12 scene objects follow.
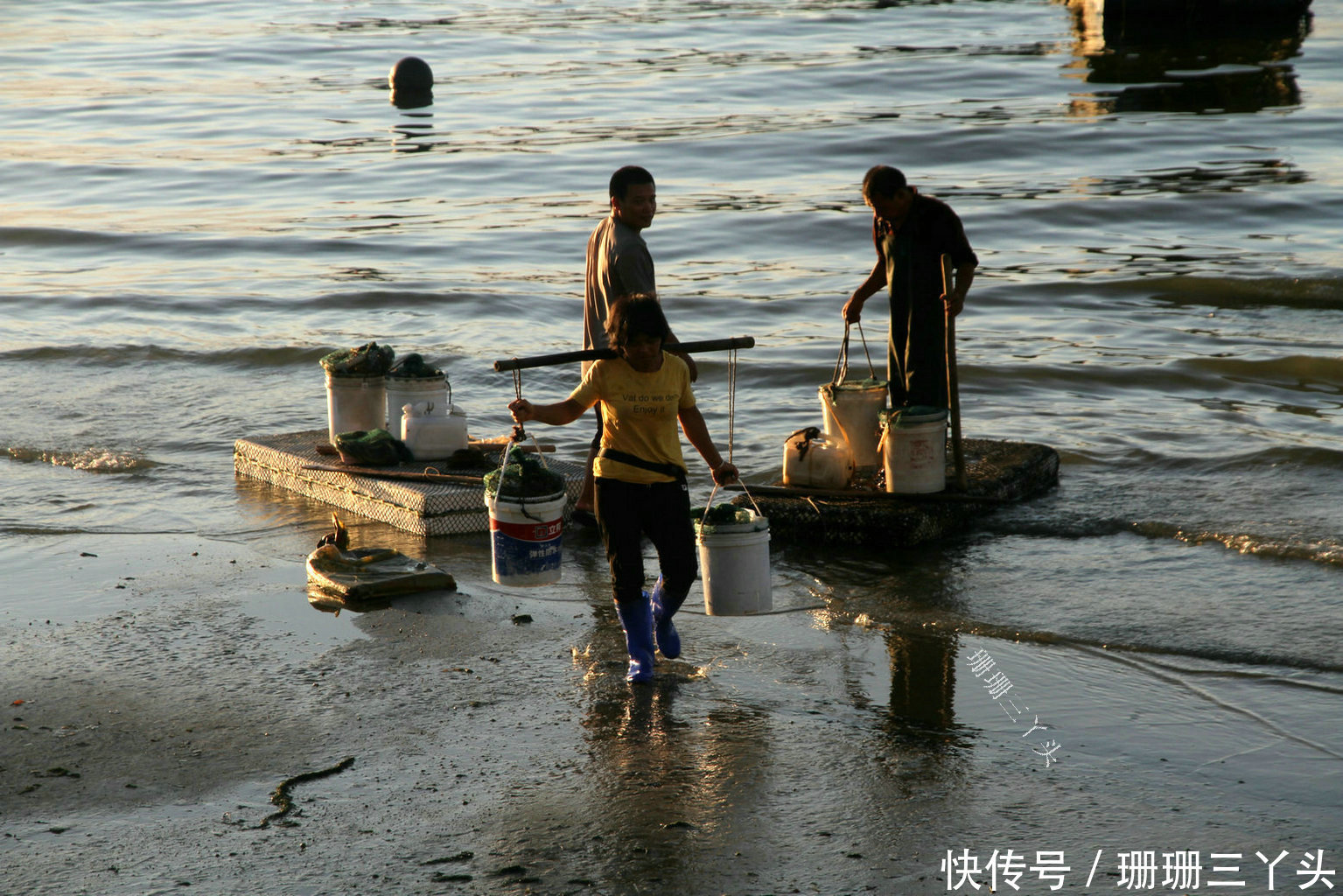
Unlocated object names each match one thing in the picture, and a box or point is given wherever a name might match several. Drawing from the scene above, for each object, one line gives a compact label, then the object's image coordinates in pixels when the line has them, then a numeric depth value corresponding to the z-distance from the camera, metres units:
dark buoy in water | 74.37
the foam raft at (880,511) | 15.36
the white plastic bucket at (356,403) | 17.52
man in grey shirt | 13.59
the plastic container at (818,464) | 16.31
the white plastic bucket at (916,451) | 15.45
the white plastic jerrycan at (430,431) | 17.11
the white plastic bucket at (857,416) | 16.66
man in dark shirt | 15.66
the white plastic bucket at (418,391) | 17.19
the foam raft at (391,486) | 15.87
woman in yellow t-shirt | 10.84
